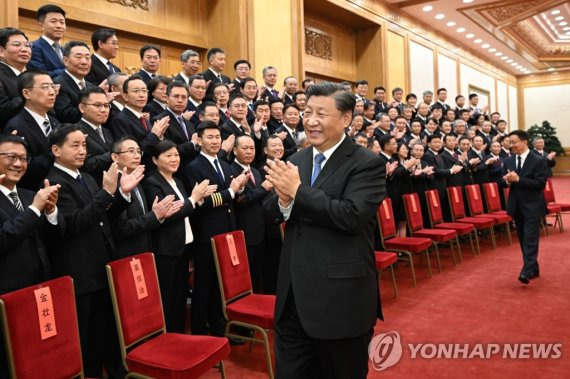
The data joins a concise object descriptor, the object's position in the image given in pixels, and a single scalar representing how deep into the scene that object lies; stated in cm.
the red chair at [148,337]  205
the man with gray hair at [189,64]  464
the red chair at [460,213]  589
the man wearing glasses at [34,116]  257
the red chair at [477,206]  629
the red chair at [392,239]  457
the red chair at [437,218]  550
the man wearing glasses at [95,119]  281
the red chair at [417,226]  507
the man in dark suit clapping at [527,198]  443
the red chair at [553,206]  703
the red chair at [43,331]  172
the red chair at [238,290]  264
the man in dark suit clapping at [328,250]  153
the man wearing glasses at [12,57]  288
